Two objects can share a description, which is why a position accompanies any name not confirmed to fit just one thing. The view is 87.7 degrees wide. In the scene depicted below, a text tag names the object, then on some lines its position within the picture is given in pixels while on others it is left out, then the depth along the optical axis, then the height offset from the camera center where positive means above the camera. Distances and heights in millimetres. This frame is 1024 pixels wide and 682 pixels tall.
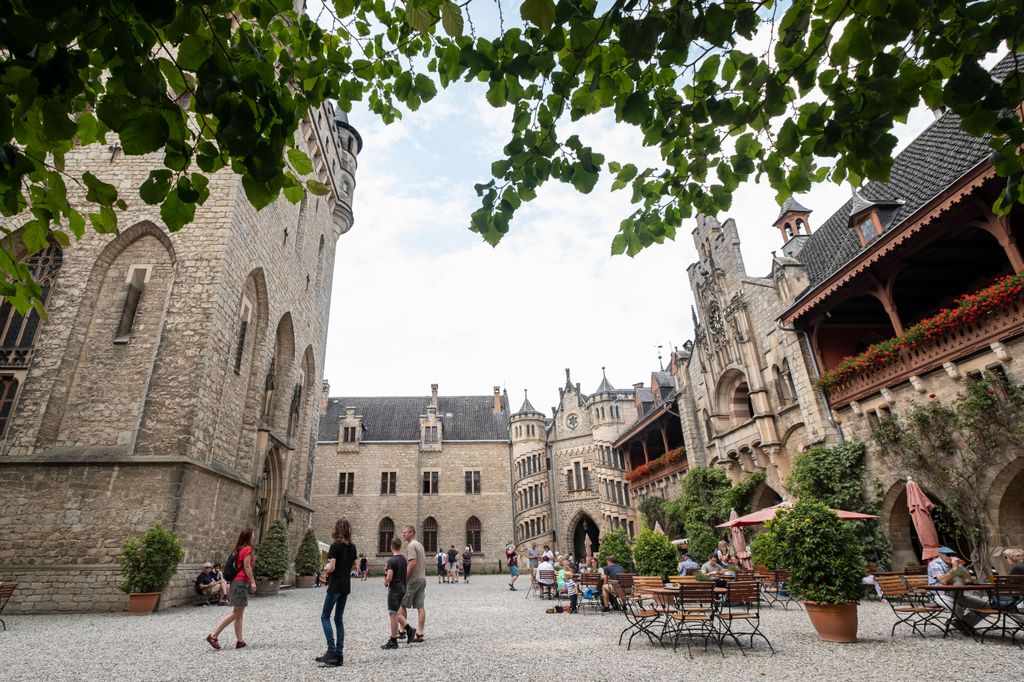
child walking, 7230 -236
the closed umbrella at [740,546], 16109 +216
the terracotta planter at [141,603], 10375 -432
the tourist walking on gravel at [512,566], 19573 -98
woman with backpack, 6766 -53
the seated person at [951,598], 7181 -708
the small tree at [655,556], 13633 +38
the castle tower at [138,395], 11141 +4146
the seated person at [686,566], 12271 -214
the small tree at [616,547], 14672 +298
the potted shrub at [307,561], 20375 +385
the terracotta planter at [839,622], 7125 -902
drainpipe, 14570 +4843
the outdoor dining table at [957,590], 6583 -554
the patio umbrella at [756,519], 13180 +800
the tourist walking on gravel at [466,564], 25969 +57
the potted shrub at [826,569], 7105 -237
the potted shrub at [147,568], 10391 +205
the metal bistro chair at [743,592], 7637 -520
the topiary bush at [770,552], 7840 +6
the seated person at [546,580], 14859 -463
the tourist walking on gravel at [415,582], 7578 -198
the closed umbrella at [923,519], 10695 +495
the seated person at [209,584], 12039 -174
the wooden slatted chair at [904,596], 7541 -765
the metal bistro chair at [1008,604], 6629 -726
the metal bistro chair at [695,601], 7012 -560
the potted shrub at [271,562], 15492 +309
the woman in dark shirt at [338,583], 6203 -137
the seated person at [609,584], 11202 -473
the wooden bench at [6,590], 8219 -74
